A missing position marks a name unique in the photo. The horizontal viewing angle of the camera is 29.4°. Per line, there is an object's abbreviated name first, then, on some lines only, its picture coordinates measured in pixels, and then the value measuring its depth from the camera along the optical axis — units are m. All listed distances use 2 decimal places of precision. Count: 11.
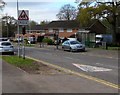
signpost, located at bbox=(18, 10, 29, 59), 15.15
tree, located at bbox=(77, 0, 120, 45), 32.09
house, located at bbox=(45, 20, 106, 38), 61.96
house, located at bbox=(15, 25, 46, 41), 82.44
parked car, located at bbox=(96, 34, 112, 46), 43.59
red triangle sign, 15.15
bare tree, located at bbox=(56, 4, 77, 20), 83.81
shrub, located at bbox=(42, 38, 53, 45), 52.28
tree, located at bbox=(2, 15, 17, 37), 99.40
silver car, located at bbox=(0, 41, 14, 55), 22.09
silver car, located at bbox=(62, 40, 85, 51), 28.73
